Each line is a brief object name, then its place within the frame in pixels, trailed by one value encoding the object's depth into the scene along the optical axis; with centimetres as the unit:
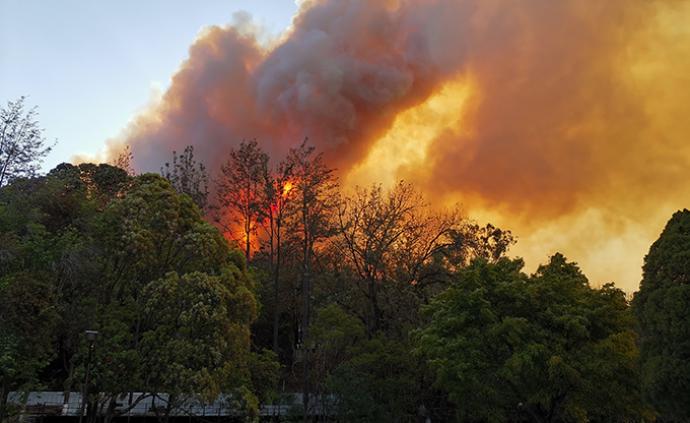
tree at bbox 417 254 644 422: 1936
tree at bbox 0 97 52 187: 2614
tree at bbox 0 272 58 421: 1866
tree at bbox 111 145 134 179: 4448
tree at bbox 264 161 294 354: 3931
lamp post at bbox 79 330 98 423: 1797
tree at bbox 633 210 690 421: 1647
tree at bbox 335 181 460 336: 3275
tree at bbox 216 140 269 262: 3991
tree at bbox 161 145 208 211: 4084
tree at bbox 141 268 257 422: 1917
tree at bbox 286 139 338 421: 3722
